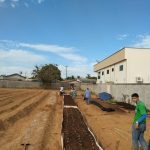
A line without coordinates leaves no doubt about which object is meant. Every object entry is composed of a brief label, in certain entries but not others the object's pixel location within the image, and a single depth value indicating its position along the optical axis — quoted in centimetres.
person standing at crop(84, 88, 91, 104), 1501
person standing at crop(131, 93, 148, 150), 408
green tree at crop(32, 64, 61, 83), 3992
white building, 1854
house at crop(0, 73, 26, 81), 5986
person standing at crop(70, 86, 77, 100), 1814
